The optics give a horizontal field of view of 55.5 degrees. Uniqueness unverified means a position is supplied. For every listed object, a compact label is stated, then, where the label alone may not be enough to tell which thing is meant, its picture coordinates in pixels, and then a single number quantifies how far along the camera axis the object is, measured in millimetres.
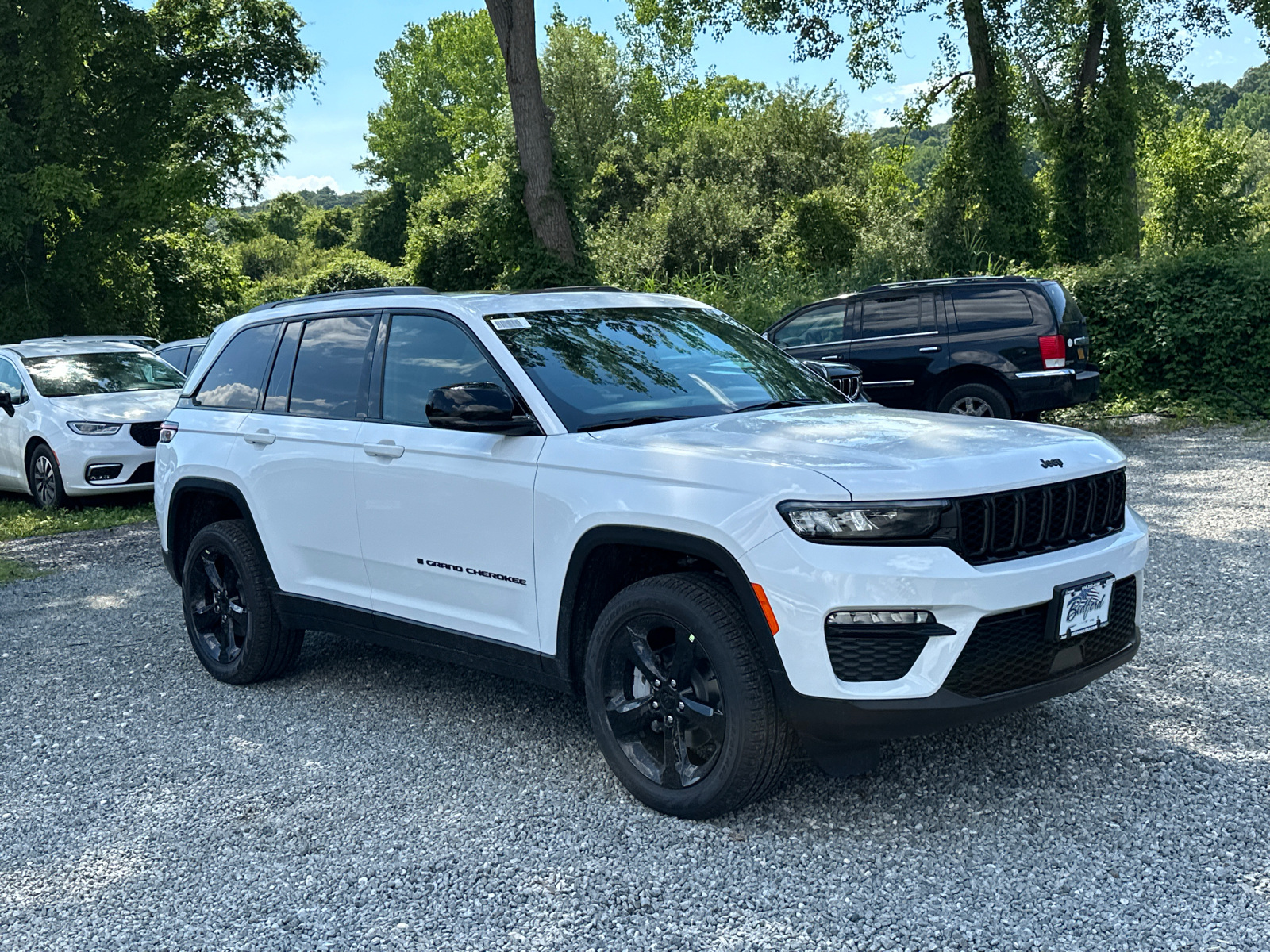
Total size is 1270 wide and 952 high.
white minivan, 12383
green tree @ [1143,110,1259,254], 41219
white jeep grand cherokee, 3680
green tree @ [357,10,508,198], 61219
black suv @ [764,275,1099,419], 12344
